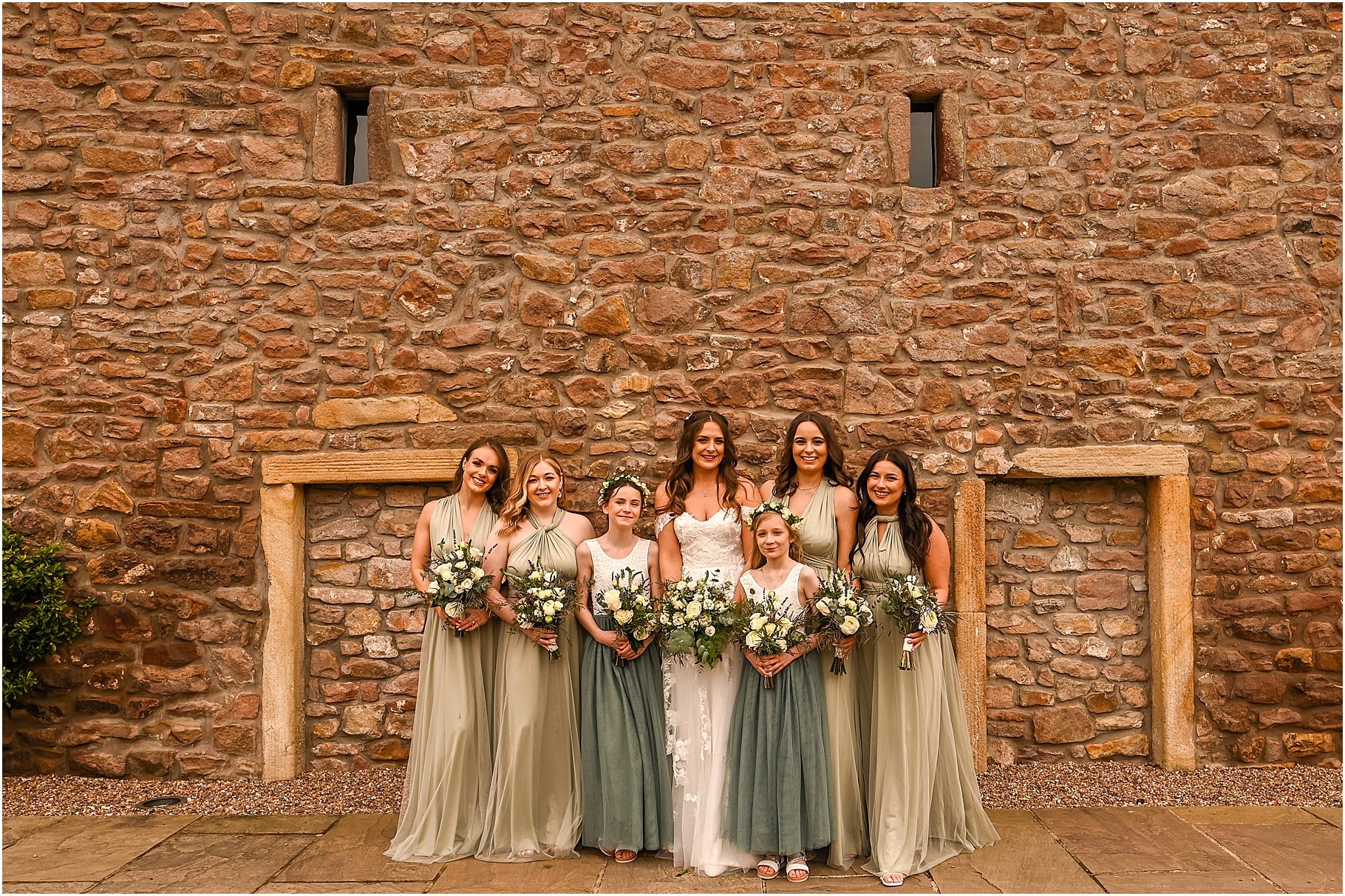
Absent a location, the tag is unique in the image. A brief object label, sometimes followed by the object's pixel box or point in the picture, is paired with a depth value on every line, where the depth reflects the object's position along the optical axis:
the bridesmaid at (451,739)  4.28
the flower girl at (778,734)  3.92
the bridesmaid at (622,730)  4.12
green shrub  5.17
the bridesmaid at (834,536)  4.13
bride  4.06
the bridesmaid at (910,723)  4.07
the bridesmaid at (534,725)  4.21
